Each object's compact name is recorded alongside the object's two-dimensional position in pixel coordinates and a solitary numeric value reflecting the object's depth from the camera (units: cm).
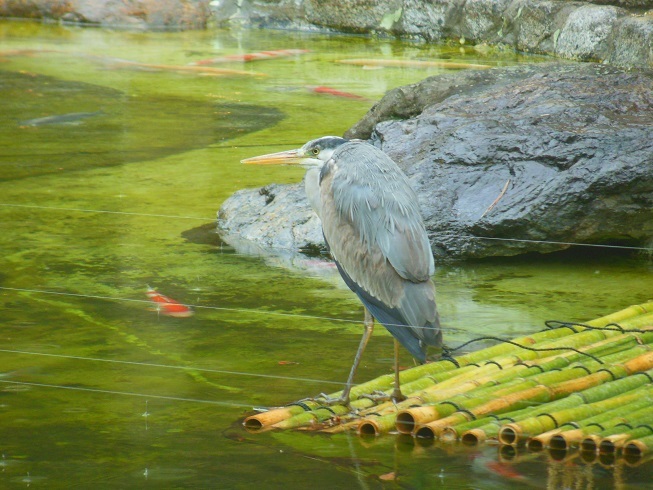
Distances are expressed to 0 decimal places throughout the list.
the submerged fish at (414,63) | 2470
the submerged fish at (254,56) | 2520
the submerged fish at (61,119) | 1819
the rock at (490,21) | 2359
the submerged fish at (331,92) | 2128
